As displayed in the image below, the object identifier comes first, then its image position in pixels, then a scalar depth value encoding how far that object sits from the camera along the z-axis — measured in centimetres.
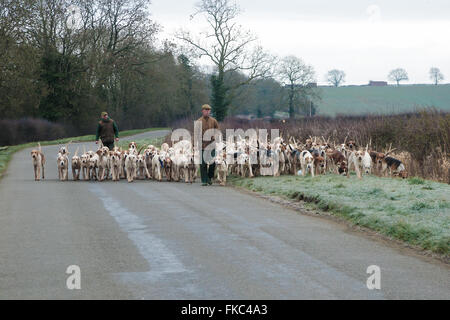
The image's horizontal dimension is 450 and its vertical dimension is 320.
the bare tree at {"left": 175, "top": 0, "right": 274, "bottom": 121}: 5884
